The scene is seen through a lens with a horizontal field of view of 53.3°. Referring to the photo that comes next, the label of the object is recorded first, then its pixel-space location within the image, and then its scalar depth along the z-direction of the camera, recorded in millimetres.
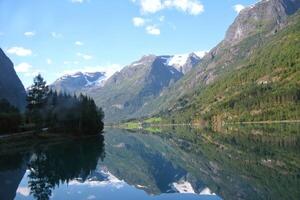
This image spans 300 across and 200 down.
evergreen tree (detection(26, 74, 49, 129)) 98642
